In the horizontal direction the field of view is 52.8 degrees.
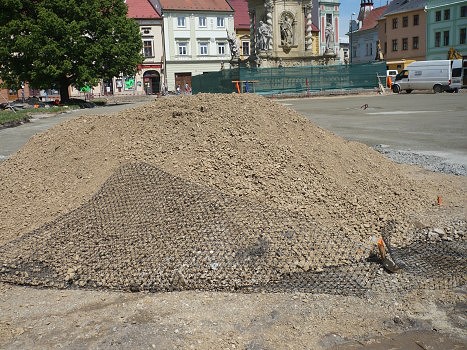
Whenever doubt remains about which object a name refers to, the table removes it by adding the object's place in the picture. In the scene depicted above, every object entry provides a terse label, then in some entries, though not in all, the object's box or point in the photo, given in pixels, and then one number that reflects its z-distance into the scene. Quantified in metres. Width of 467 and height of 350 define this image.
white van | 32.19
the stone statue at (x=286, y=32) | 34.23
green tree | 29.83
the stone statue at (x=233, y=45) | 38.42
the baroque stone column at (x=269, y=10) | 33.34
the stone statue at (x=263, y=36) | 32.81
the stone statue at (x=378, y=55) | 44.19
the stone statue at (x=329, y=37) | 39.76
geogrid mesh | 3.37
